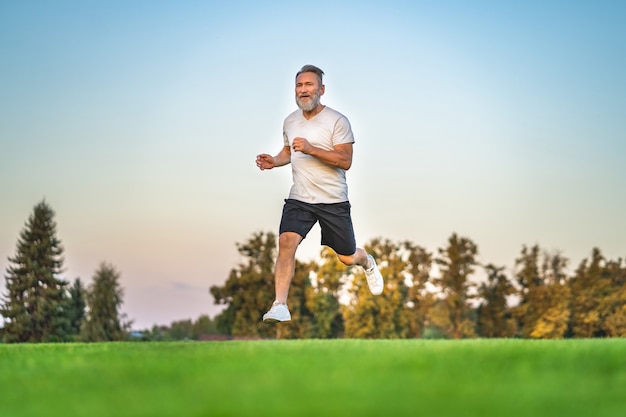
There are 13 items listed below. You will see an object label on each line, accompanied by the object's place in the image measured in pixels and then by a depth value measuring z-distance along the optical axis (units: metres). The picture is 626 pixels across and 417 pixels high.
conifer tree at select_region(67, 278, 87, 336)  64.50
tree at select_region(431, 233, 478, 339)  61.84
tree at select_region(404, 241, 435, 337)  61.12
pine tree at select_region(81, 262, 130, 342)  61.78
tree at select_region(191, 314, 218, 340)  77.06
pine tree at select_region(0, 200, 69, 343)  55.47
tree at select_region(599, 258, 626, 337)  56.91
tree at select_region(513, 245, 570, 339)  59.22
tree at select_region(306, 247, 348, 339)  58.16
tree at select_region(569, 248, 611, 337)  58.91
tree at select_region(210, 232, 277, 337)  56.44
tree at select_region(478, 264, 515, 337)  63.22
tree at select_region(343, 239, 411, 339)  58.03
